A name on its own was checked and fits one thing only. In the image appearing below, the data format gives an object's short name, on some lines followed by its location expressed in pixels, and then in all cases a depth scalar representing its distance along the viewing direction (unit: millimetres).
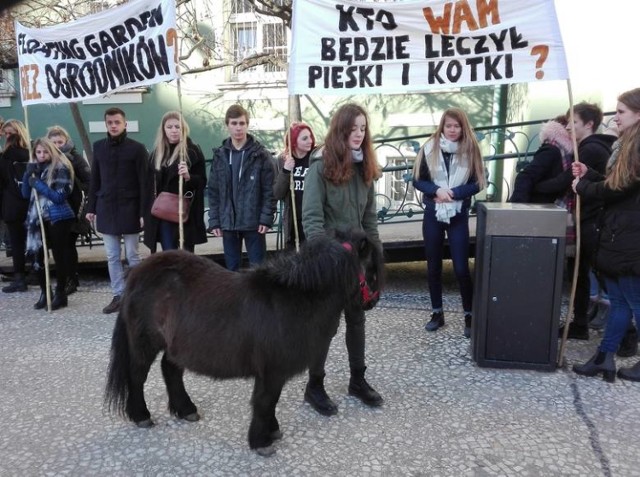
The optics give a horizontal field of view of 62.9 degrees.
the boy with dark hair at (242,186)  4922
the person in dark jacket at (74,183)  6078
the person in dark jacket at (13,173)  6234
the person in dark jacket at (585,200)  4277
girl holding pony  3488
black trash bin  3857
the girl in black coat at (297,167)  4860
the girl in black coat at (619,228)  3590
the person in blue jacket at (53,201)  5758
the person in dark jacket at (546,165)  4383
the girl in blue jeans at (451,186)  4461
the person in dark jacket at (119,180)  5418
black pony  2842
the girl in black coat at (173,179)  5281
